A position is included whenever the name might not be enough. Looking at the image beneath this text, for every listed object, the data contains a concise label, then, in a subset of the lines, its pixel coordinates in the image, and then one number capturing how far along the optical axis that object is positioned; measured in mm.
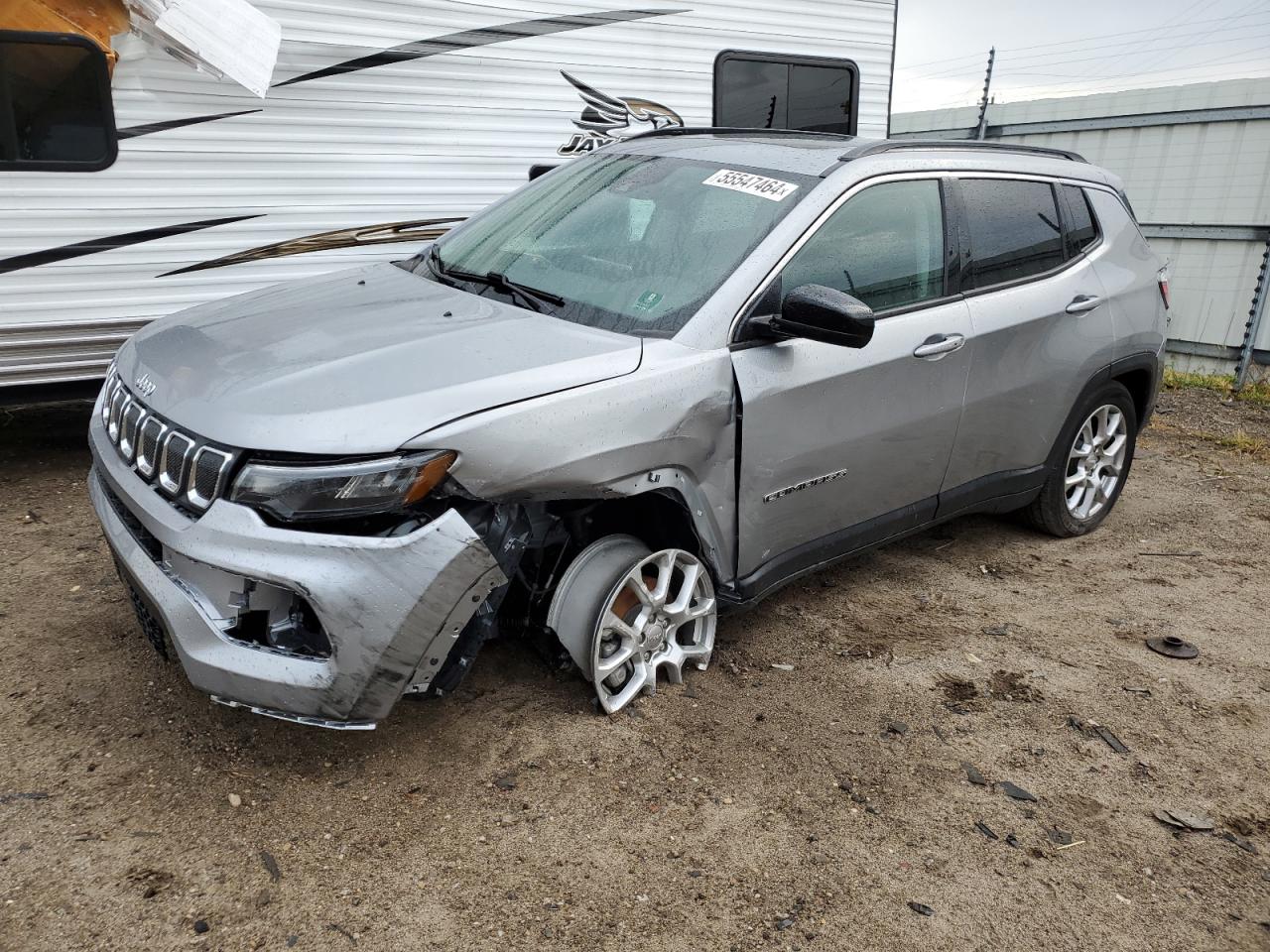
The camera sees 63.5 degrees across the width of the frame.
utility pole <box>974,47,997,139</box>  10281
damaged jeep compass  2672
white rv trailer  5180
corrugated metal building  8906
